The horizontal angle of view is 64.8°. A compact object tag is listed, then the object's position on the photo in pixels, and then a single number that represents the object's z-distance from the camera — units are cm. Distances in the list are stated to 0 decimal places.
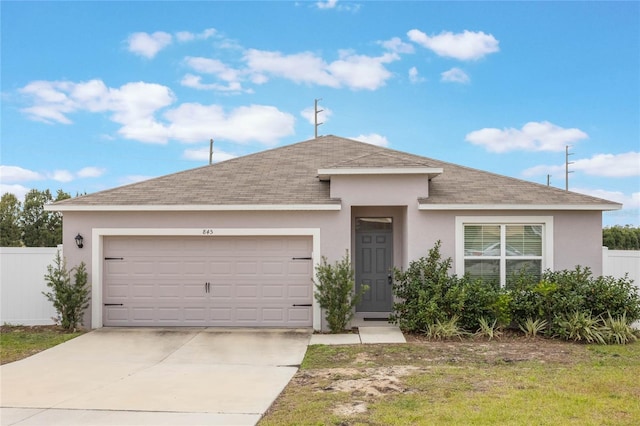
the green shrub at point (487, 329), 1031
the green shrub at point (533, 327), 1039
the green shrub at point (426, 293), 1031
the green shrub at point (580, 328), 986
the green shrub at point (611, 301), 1026
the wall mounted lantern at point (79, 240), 1162
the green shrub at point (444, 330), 1019
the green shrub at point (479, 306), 1034
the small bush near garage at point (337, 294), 1080
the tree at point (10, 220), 2688
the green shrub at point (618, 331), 984
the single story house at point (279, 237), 1134
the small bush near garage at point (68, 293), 1113
